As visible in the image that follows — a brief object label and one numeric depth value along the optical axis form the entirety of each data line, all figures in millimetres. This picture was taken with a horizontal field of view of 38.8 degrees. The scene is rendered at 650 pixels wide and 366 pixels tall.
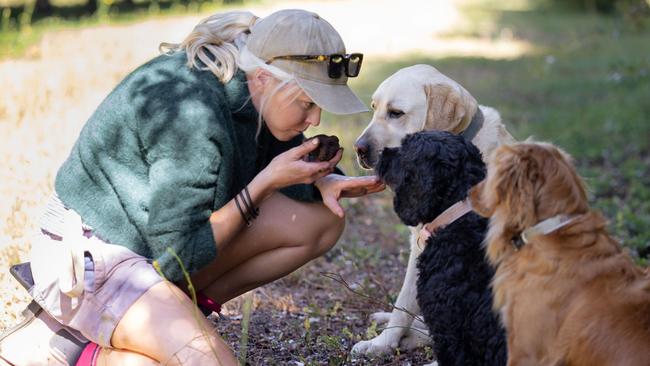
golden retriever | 3361
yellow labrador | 4969
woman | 3959
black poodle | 3951
